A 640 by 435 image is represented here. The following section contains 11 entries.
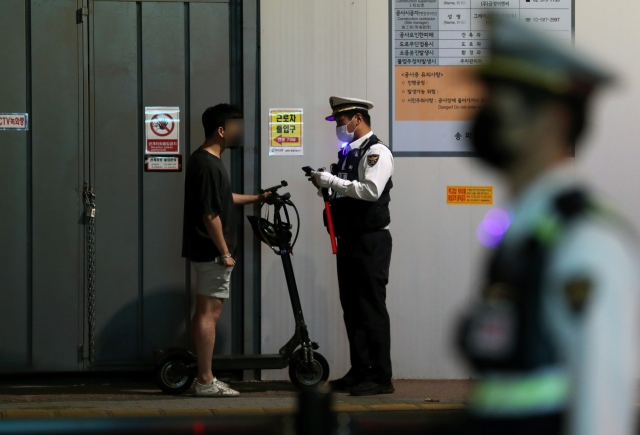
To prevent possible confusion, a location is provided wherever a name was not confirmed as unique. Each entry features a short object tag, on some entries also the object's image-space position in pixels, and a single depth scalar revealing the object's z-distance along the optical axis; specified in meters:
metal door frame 14.19
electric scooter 13.27
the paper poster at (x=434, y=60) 14.56
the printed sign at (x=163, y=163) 14.30
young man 12.70
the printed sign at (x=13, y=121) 14.05
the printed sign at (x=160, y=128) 14.26
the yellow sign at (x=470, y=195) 14.76
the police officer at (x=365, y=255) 12.95
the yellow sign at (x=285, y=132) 14.41
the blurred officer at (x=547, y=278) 3.11
